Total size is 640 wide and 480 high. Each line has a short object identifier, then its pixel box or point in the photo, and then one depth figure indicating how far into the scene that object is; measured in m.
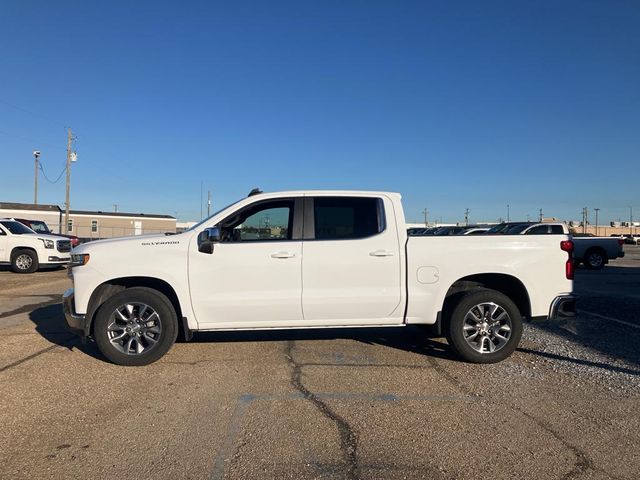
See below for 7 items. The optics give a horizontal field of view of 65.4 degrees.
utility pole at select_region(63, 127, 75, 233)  38.88
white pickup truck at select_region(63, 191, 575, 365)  5.66
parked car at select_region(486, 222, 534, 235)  22.50
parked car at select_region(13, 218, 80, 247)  21.36
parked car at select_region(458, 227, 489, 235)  26.00
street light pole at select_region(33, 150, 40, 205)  55.38
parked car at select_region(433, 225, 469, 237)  29.12
